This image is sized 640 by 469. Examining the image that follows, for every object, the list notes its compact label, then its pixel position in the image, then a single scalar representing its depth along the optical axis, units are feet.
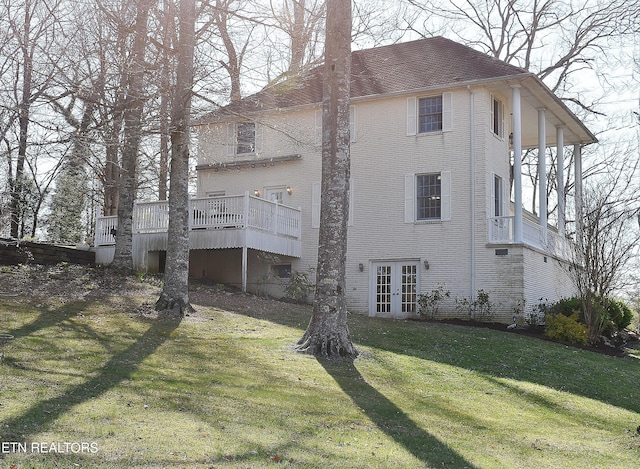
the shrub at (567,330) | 56.03
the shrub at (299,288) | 67.77
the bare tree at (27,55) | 31.30
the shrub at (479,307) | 62.90
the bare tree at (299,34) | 47.09
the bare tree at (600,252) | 57.52
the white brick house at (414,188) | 65.05
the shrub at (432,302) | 65.05
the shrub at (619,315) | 64.34
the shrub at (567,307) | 61.00
